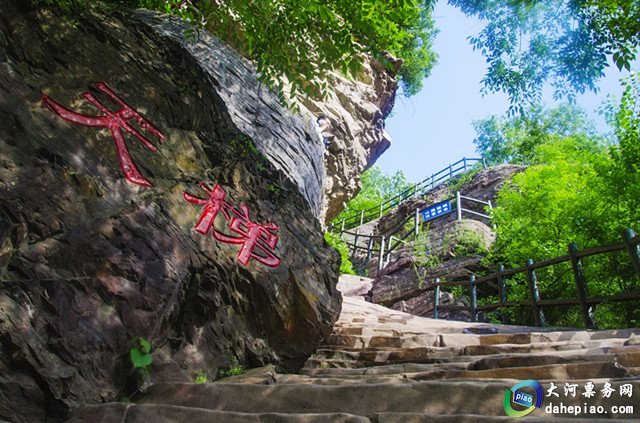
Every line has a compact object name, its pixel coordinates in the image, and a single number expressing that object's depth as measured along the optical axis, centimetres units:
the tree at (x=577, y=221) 800
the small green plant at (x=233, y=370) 341
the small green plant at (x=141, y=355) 272
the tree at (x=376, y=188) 2980
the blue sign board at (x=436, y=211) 1742
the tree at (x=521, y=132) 2695
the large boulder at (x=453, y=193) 1869
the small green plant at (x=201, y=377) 312
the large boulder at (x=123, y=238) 247
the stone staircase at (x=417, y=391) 192
